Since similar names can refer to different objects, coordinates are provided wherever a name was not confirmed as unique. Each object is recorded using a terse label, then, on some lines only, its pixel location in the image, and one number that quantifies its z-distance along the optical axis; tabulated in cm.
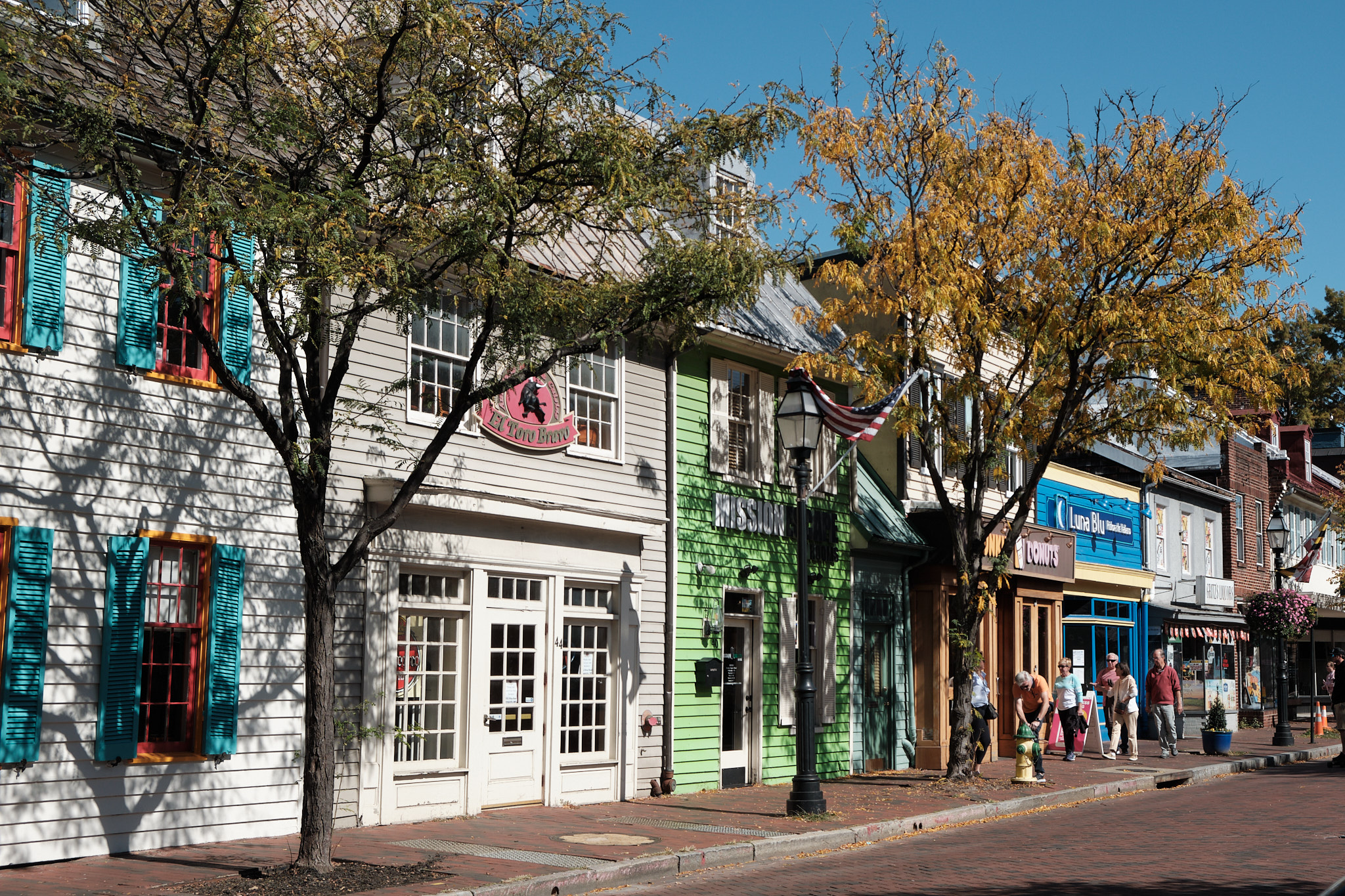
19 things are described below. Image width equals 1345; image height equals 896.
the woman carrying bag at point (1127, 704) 2423
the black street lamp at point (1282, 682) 2788
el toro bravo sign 1509
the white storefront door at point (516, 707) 1495
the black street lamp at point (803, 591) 1484
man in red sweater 2478
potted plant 2534
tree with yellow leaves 1761
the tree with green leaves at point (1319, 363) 5922
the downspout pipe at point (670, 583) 1712
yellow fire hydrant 1878
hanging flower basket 3009
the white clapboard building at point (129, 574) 1066
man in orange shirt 1989
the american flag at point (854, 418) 1698
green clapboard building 1783
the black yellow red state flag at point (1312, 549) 3393
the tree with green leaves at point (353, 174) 955
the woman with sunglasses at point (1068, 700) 2431
